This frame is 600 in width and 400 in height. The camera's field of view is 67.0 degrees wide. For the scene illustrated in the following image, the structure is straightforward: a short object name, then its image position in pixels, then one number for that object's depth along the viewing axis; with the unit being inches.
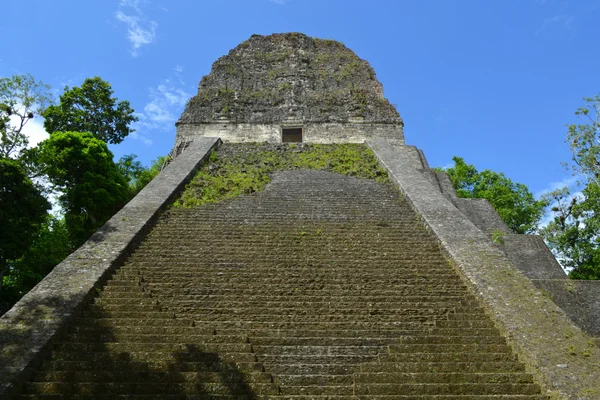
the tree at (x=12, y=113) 409.6
